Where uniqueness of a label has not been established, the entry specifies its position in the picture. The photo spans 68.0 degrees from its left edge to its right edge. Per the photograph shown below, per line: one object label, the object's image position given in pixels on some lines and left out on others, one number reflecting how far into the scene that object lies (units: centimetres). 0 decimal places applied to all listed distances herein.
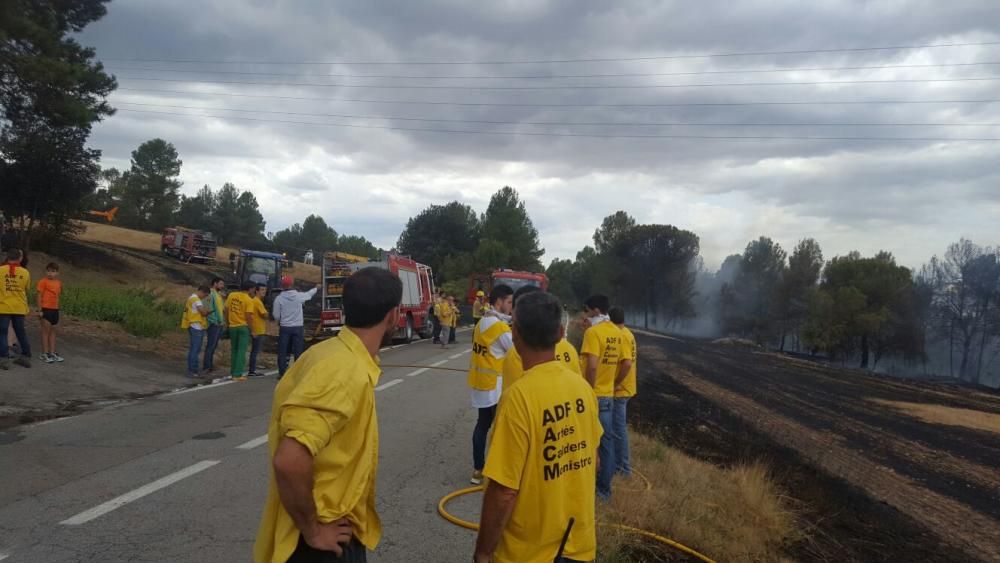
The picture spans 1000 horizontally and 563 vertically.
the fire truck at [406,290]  2339
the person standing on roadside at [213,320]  1441
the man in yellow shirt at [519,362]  505
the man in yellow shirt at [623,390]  729
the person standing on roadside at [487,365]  665
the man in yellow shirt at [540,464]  289
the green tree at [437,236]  7988
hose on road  574
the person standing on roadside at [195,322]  1397
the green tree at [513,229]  8517
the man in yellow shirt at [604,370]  673
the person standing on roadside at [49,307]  1253
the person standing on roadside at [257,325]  1438
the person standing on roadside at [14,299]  1190
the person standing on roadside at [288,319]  1380
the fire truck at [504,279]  3098
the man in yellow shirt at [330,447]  237
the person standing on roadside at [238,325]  1395
